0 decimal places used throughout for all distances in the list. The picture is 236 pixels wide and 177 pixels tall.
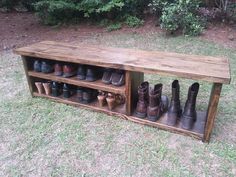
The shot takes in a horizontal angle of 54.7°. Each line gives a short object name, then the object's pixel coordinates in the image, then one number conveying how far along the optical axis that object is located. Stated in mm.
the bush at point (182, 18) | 4023
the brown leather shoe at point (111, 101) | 2074
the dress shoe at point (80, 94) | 2225
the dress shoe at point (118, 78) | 1945
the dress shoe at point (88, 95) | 2199
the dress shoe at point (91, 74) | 2078
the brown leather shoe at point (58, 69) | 2191
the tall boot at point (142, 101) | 1878
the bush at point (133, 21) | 4852
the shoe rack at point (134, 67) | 1579
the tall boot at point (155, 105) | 1846
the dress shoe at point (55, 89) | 2334
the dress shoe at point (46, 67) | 2245
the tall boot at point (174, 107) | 1829
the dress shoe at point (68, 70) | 2152
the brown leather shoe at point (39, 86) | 2375
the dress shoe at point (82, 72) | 2113
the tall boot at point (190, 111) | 1762
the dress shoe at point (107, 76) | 2010
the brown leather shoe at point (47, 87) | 2360
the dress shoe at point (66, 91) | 2295
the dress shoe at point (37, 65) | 2280
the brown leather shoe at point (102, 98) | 2121
